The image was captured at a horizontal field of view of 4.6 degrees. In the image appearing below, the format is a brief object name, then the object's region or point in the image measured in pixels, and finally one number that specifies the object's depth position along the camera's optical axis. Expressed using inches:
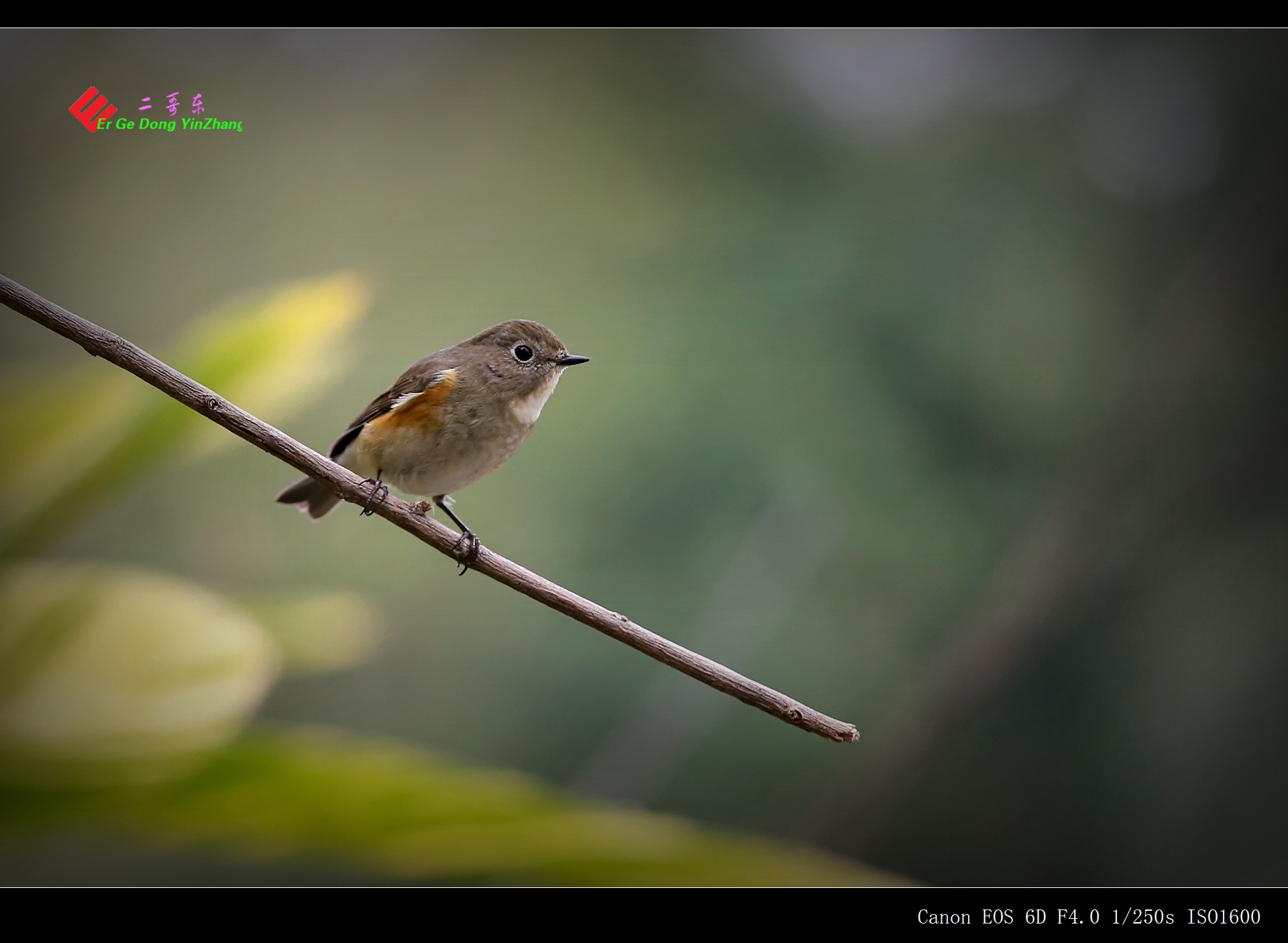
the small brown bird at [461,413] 173.6
